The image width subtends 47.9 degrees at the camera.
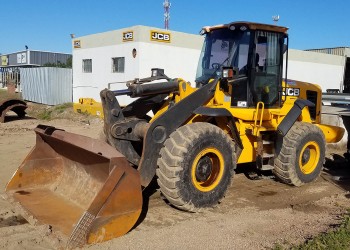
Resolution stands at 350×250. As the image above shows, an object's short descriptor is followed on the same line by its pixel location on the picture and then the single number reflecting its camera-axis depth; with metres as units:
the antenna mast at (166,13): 25.16
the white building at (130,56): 15.60
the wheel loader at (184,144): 4.22
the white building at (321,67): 22.36
